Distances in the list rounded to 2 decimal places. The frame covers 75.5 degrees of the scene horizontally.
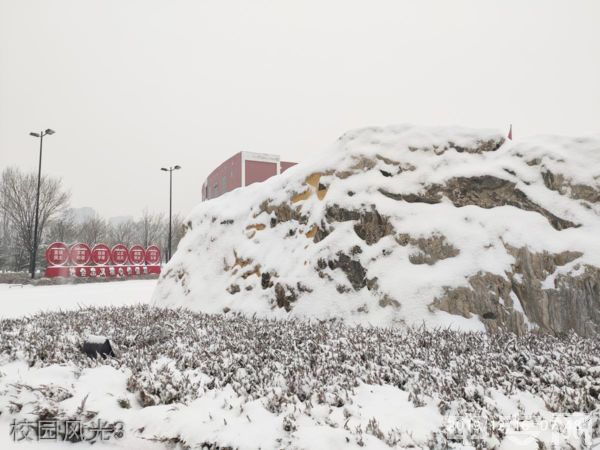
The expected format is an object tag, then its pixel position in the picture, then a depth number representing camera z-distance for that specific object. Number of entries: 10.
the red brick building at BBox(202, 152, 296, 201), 30.99
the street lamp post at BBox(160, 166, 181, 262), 32.84
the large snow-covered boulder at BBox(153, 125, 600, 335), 5.88
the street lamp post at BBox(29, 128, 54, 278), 25.28
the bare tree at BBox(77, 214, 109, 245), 53.31
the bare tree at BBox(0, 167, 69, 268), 36.44
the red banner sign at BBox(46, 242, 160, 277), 24.31
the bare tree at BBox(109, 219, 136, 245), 64.50
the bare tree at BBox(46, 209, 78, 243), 44.19
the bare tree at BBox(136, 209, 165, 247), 67.69
